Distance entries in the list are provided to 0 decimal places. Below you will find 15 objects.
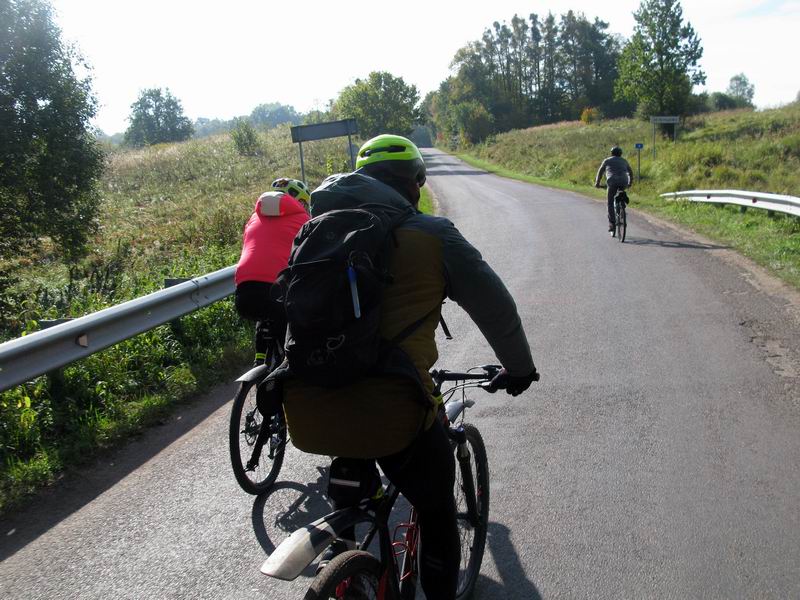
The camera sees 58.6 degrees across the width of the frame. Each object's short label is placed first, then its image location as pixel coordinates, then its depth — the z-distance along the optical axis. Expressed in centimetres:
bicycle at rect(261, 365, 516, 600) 210
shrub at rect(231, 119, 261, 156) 4203
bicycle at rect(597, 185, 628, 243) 1451
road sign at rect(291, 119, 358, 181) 1298
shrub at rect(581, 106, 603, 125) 7981
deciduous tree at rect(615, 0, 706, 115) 5647
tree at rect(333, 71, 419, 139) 7762
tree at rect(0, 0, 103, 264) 1549
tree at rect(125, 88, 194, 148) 11801
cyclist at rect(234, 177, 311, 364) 443
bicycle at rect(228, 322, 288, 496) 429
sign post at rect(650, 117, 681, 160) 2561
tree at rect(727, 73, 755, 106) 15890
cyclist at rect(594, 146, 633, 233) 1500
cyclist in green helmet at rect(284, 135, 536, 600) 225
